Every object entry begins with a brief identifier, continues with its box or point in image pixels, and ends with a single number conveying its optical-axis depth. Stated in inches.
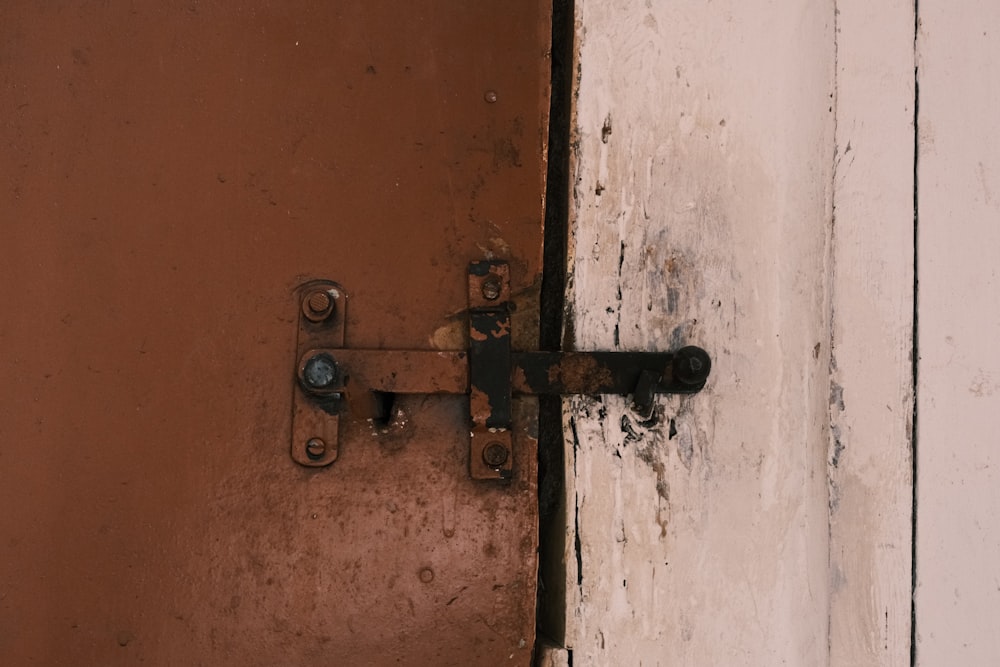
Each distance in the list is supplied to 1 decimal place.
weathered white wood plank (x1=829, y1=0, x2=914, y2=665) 28.2
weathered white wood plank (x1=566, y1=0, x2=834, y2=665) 27.6
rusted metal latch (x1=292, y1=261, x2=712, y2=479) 25.7
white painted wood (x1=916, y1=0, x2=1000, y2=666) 28.5
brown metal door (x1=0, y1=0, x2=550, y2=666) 25.5
